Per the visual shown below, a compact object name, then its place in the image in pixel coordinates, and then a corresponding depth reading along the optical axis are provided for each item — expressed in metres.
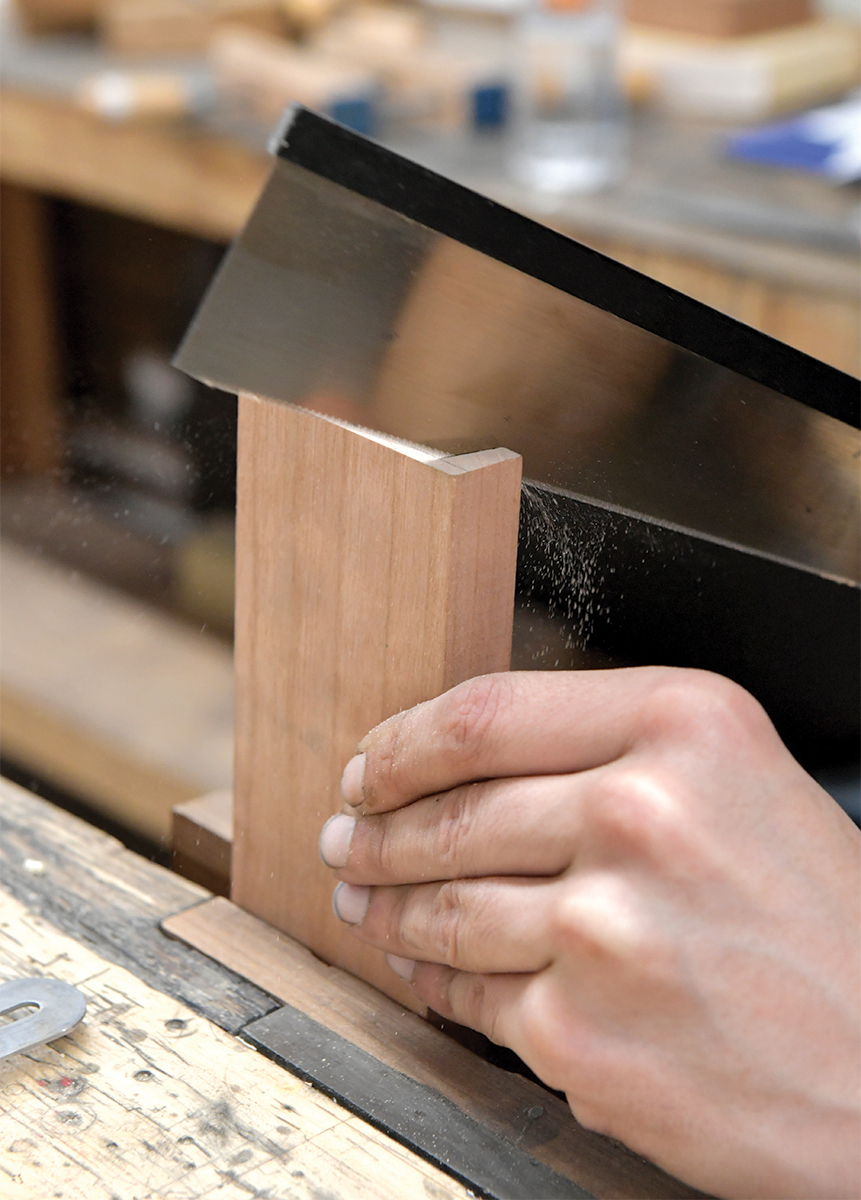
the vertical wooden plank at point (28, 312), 2.07
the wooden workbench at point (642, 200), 1.24
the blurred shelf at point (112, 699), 1.17
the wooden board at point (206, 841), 0.57
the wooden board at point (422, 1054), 0.41
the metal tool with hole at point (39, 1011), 0.42
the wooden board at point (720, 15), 1.77
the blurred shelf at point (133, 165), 1.53
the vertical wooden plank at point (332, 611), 0.42
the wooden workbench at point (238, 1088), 0.38
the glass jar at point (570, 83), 1.52
